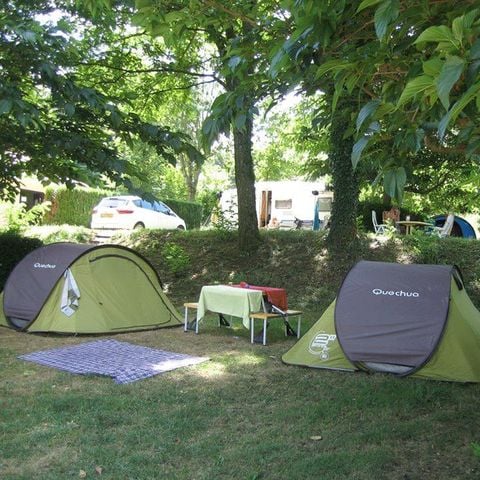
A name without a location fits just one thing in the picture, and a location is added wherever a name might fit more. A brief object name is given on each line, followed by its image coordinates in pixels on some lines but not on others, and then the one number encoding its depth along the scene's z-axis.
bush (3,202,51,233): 12.54
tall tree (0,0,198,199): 6.08
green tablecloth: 7.54
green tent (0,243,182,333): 7.91
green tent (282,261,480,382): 5.64
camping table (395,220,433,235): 13.82
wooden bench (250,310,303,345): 7.46
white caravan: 23.14
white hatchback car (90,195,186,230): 17.23
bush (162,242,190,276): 12.10
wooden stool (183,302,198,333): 8.26
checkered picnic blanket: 5.88
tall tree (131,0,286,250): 3.18
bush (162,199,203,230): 24.22
